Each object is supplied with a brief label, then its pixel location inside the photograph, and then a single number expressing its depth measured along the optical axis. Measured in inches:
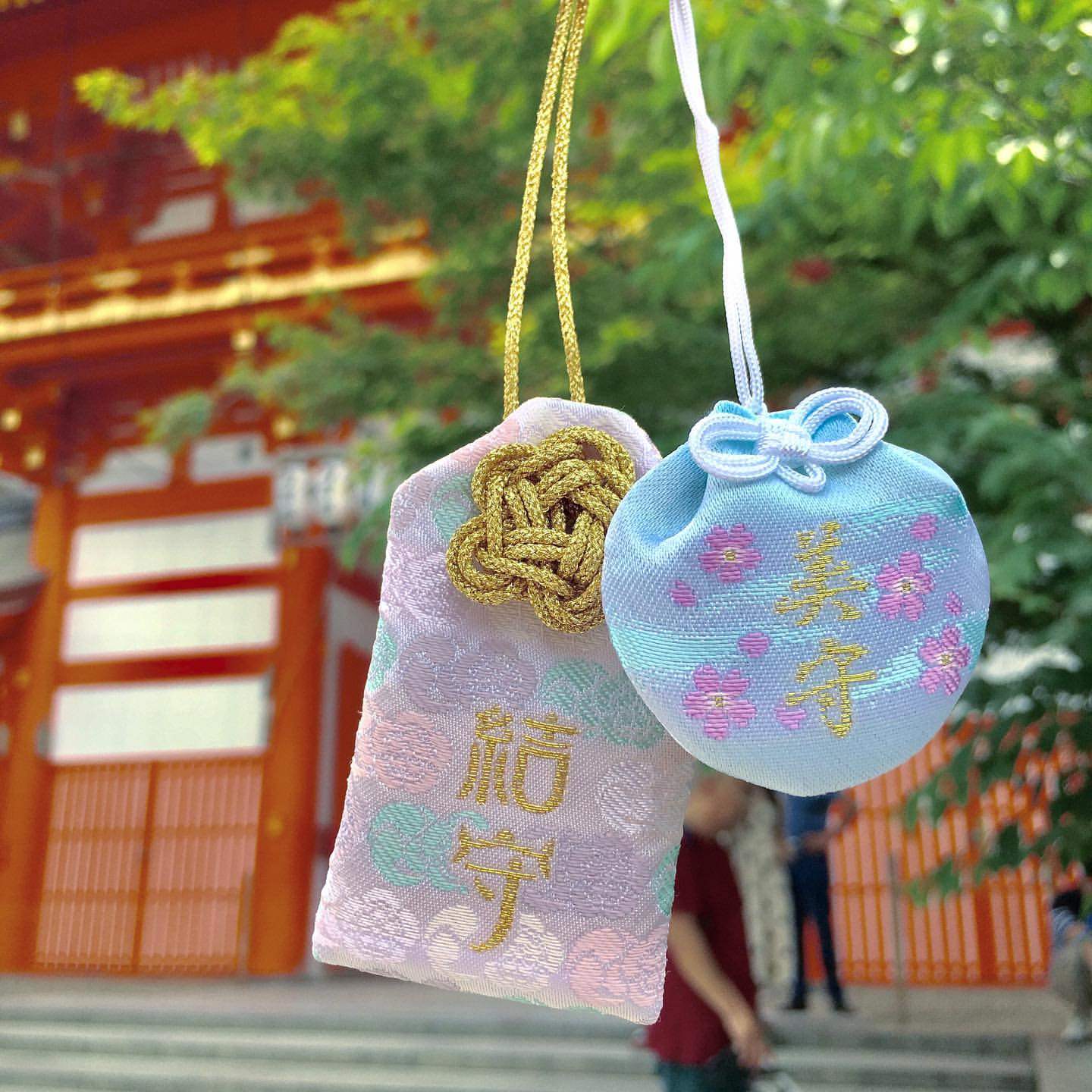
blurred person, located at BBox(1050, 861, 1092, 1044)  148.9
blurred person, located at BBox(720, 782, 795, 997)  170.6
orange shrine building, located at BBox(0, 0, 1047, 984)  249.1
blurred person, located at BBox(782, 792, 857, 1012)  185.2
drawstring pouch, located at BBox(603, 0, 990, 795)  17.3
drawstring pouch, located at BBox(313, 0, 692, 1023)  23.0
